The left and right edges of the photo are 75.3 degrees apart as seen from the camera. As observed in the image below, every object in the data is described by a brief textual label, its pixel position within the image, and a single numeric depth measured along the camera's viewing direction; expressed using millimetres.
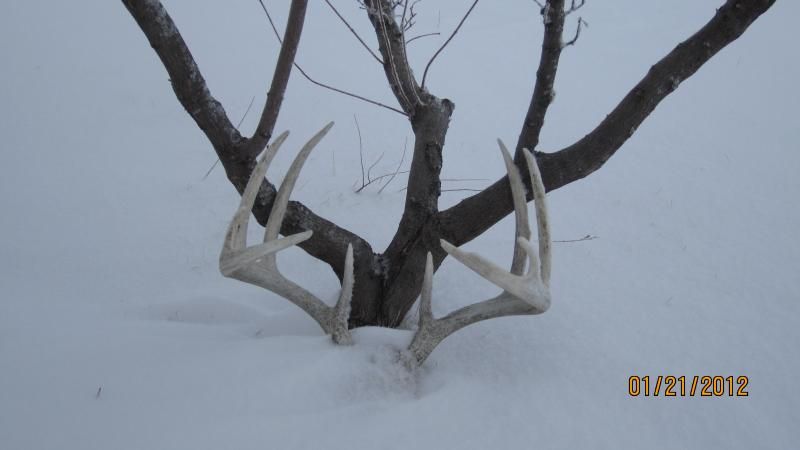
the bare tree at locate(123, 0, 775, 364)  1385
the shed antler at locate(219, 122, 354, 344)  1326
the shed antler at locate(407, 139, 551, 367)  1267
